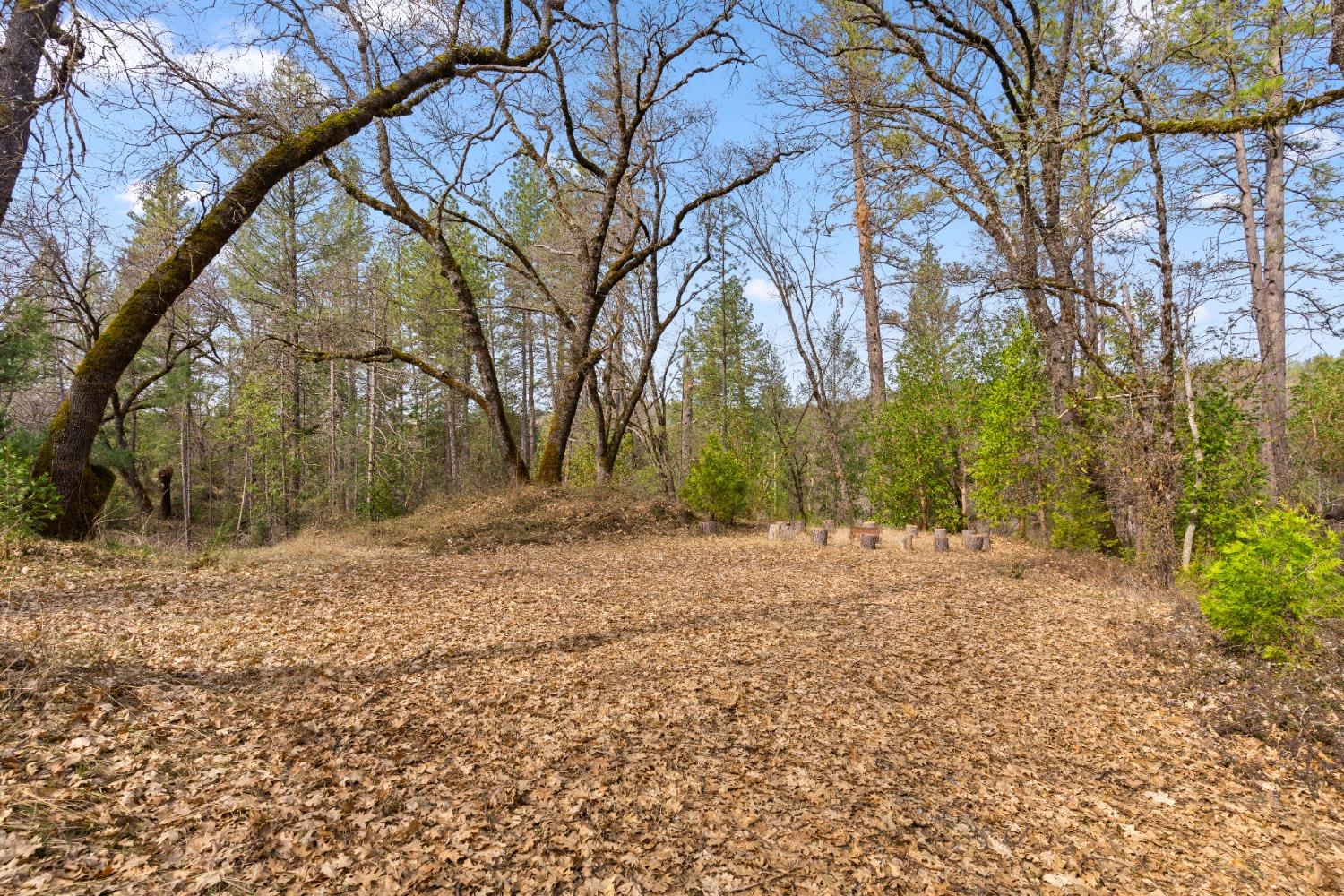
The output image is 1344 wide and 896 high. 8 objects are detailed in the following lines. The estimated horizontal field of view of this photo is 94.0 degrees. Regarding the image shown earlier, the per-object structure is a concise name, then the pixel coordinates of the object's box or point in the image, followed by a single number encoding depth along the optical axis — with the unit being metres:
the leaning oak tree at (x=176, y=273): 6.12
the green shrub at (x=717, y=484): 12.93
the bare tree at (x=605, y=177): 11.76
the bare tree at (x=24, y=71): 4.22
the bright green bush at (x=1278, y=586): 4.17
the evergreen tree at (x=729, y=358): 22.75
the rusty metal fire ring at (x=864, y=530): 10.57
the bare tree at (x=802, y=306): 15.24
